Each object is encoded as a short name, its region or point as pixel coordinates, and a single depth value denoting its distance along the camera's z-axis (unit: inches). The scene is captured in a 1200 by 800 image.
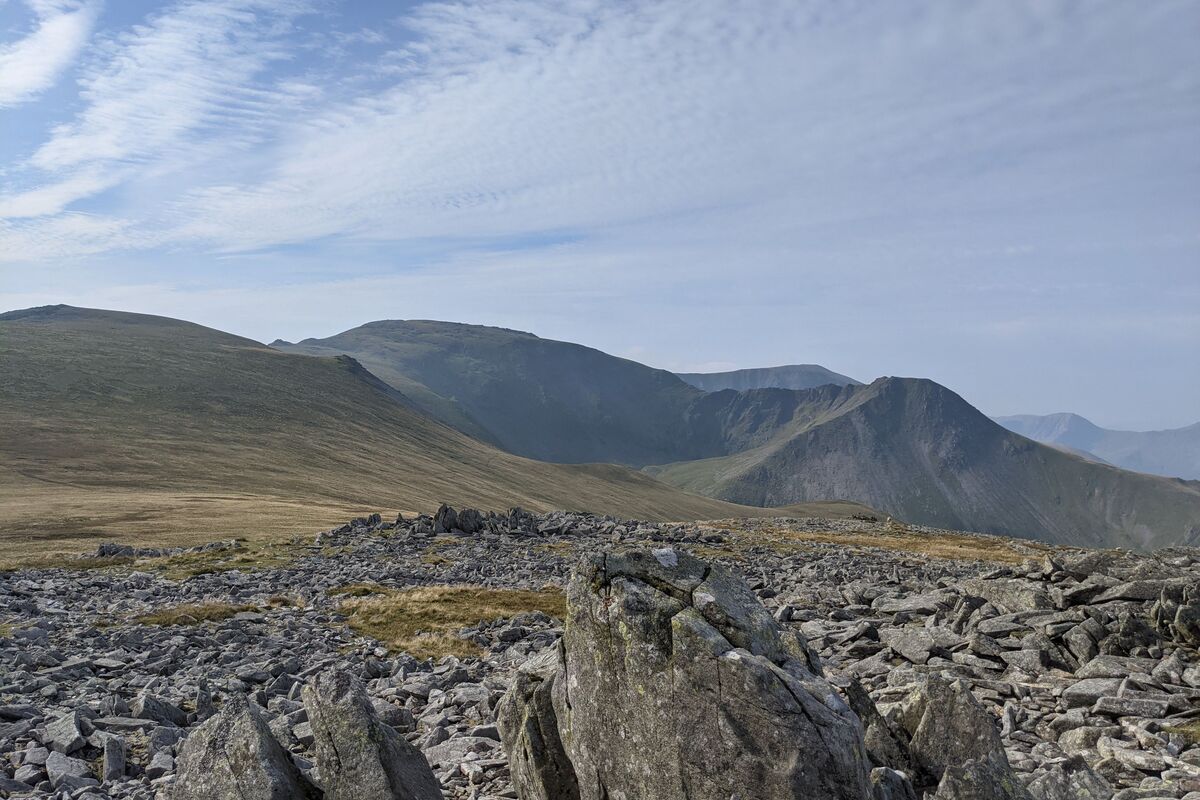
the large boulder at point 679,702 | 418.9
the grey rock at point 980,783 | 461.7
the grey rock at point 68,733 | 665.0
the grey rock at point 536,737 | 511.2
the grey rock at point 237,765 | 470.6
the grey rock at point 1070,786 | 511.2
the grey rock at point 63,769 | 608.5
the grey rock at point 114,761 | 623.2
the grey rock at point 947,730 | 534.9
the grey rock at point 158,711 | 754.8
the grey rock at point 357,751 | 479.5
